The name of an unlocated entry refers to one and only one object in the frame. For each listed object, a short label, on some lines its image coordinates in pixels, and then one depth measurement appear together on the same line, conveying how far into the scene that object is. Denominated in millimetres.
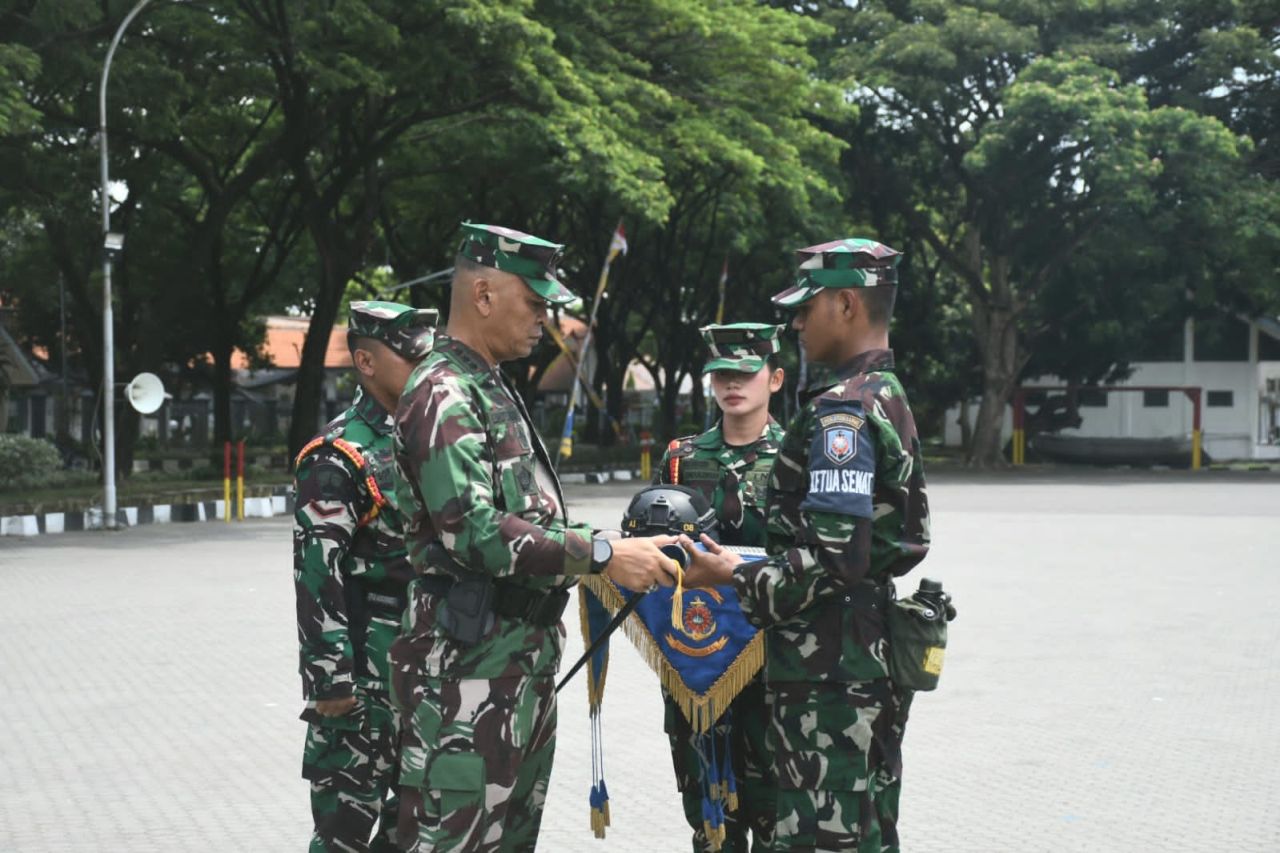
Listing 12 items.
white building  45250
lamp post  19406
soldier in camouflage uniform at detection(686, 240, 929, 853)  3838
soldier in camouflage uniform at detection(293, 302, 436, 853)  4383
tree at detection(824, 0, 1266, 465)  31078
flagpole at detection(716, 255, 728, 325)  34500
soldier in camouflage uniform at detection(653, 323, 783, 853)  4484
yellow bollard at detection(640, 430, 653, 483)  32125
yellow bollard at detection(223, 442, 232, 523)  21109
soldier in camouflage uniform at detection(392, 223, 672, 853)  3578
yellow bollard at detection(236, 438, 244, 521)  20931
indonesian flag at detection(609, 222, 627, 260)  28969
